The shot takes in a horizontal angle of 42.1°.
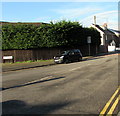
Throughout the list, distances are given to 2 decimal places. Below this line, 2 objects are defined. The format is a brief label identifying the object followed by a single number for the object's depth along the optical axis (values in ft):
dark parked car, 63.98
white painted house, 201.75
